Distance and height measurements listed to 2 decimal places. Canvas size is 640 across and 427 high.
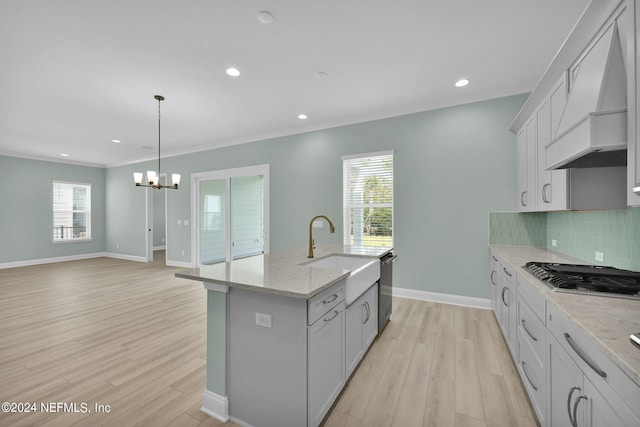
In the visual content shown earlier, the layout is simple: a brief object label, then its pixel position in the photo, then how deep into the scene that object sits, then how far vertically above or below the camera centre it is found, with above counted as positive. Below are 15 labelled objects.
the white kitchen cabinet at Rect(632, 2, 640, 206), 1.13 +0.44
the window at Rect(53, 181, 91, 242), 7.30 +0.07
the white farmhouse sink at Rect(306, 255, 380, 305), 1.86 -0.51
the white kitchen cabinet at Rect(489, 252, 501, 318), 2.82 -0.78
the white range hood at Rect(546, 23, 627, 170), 1.20 +0.53
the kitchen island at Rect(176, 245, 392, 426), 1.41 -0.76
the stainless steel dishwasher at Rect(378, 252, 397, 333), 2.68 -0.83
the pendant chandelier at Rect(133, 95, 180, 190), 4.04 +0.54
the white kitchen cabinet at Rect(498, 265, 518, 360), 2.11 -0.83
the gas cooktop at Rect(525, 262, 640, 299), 1.34 -0.39
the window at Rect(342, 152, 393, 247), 4.11 +0.23
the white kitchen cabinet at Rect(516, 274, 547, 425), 1.45 -0.83
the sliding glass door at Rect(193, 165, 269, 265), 5.40 -0.02
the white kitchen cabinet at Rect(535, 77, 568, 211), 1.99 +0.54
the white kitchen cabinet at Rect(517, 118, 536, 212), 2.62 +0.50
